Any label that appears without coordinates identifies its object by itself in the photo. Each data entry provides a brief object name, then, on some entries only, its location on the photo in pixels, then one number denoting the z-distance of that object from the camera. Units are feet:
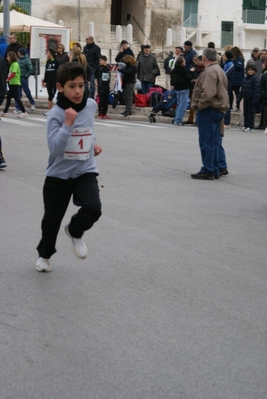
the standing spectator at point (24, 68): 82.02
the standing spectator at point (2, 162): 40.46
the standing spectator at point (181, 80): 74.59
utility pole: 98.94
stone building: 193.26
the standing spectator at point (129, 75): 78.69
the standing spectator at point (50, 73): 77.92
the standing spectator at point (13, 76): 71.82
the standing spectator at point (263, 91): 71.56
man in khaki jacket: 40.45
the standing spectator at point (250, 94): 71.15
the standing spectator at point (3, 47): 85.71
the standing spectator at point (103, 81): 78.43
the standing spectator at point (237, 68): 74.79
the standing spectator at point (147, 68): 83.87
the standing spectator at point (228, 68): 72.69
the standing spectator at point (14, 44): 82.43
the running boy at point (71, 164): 19.77
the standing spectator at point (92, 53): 84.78
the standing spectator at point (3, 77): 45.35
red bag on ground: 85.56
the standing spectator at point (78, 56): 65.72
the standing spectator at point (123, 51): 83.10
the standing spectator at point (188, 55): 78.95
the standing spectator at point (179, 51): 80.48
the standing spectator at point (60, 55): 77.82
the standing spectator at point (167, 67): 101.02
